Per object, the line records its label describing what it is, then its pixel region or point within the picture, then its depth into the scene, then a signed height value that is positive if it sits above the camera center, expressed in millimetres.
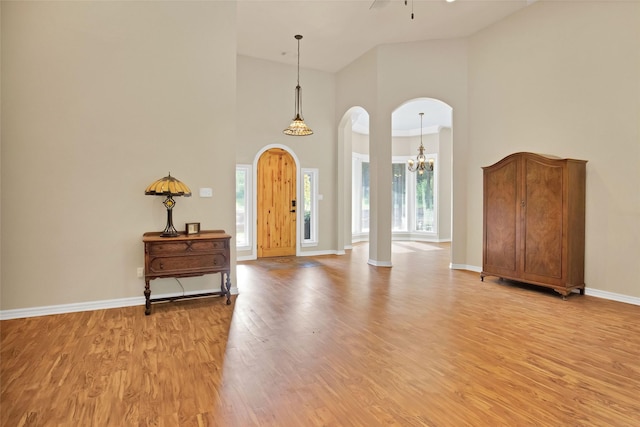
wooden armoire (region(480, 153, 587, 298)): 4273 -117
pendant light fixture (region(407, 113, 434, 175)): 9320 +1339
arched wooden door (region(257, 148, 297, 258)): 7363 +146
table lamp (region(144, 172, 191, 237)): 3783 +213
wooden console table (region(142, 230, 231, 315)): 3705 -517
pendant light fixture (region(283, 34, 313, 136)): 5785 +1396
